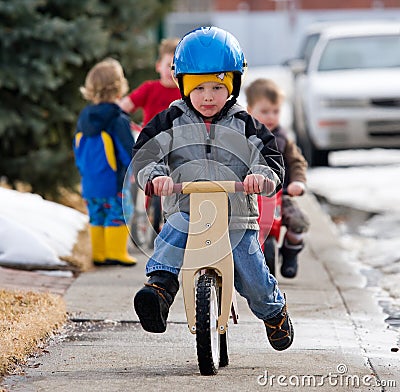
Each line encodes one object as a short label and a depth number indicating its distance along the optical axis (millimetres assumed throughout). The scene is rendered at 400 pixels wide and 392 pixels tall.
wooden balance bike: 9859
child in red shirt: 17625
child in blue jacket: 16391
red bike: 13234
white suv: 29719
